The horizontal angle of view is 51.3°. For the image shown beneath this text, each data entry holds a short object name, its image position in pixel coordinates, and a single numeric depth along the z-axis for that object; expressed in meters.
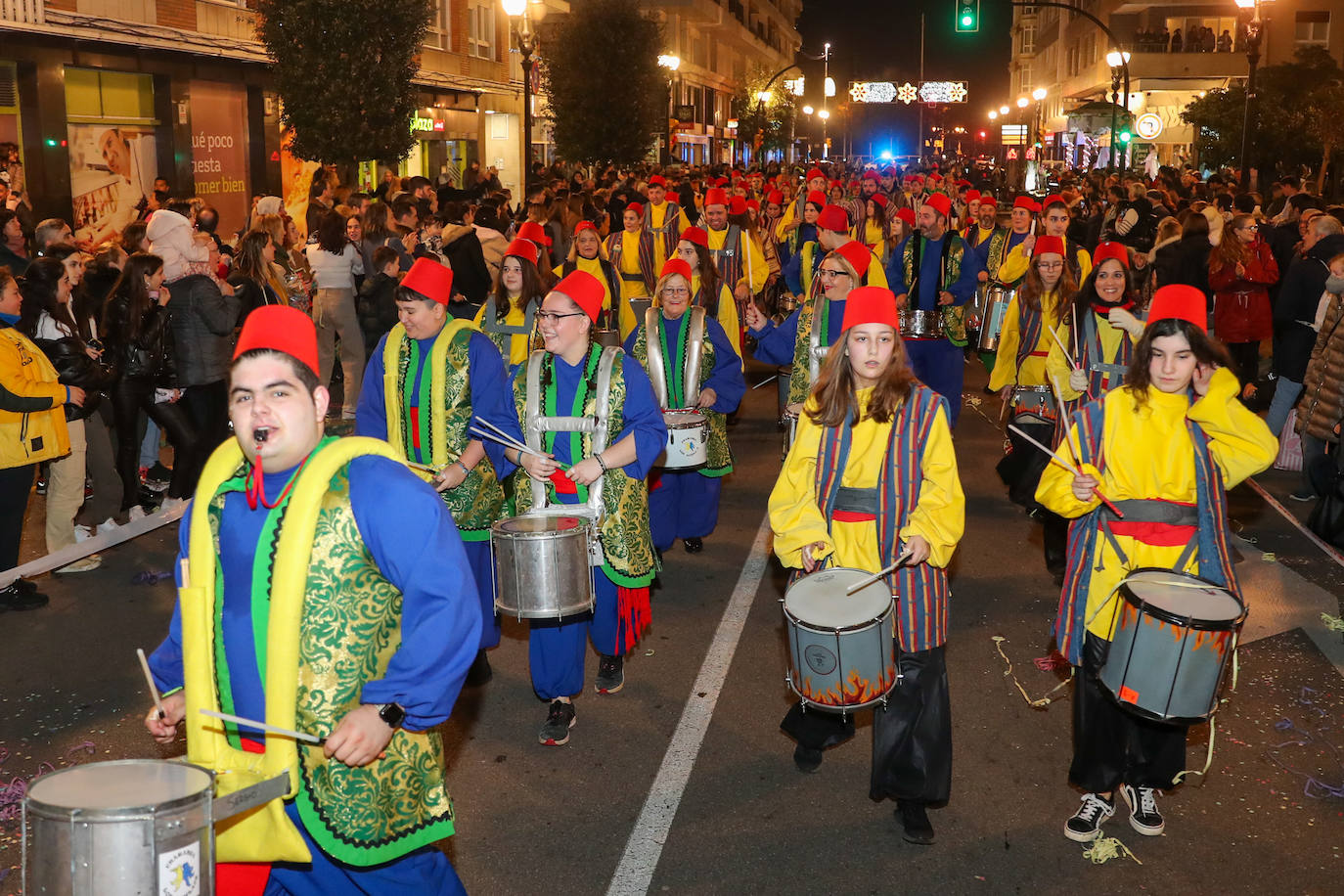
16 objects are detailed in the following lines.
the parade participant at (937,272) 11.82
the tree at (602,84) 34.84
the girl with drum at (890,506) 5.08
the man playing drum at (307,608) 3.35
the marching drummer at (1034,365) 8.80
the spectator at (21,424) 7.90
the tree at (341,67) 19.31
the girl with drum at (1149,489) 5.09
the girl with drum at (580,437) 6.23
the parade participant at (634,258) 14.99
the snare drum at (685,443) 7.93
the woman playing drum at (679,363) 8.61
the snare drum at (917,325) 10.88
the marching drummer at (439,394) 6.41
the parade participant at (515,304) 9.41
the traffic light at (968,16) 27.61
